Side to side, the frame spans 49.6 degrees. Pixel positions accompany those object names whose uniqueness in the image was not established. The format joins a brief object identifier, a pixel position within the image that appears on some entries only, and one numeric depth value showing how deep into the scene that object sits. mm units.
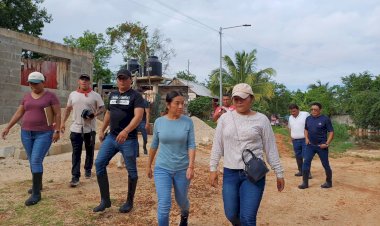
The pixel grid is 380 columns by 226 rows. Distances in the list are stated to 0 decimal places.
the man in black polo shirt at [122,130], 5050
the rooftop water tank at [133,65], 26562
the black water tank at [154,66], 26516
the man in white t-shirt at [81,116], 6539
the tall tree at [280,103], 51344
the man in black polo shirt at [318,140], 7848
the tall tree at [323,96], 43656
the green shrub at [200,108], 33312
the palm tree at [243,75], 34750
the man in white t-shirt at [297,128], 8922
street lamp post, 23828
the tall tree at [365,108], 23230
